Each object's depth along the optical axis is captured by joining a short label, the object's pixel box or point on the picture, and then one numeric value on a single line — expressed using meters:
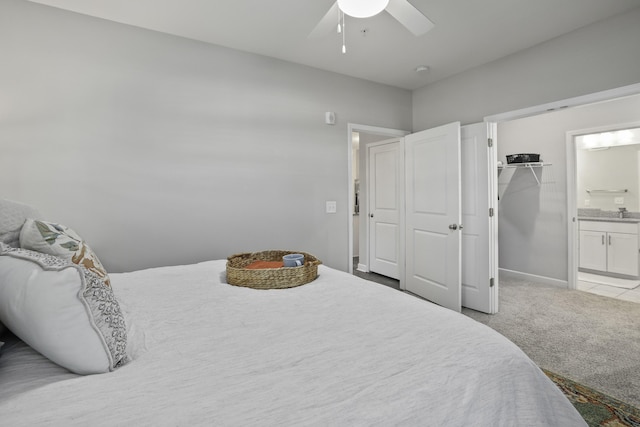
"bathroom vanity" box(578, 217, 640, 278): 4.35
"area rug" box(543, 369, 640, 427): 1.65
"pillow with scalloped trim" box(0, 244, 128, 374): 0.75
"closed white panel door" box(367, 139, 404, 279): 4.54
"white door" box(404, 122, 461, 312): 3.25
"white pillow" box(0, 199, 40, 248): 1.09
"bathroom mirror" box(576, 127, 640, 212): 4.60
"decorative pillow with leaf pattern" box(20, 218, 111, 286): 1.12
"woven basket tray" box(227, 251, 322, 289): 1.54
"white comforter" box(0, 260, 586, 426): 0.65
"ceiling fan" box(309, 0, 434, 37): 1.42
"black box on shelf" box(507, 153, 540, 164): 4.29
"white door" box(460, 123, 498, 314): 3.22
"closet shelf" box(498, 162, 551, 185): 4.29
